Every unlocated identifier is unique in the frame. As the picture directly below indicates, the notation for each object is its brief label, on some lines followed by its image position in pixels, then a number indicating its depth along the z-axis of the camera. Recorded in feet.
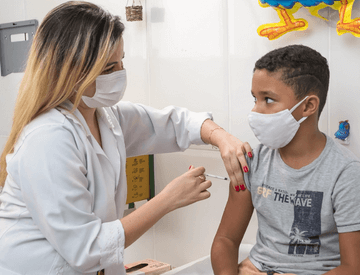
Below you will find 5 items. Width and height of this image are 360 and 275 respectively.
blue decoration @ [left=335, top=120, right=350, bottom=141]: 5.99
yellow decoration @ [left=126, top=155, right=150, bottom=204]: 8.59
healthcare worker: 4.26
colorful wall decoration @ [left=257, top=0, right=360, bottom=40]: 5.48
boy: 4.60
